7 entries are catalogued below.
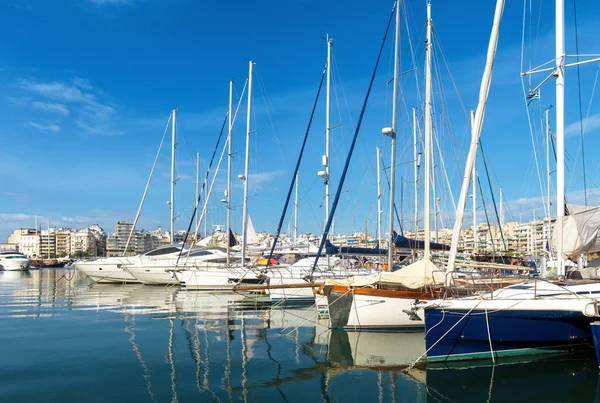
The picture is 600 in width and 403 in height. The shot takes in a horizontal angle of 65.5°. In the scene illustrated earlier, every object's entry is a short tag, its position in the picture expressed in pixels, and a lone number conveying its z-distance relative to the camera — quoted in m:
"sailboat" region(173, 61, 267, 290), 29.20
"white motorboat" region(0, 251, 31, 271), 87.25
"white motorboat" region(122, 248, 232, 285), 35.16
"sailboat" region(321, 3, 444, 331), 14.59
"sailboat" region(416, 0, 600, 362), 10.71
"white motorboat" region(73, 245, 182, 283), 37.34
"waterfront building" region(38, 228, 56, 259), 182.62
